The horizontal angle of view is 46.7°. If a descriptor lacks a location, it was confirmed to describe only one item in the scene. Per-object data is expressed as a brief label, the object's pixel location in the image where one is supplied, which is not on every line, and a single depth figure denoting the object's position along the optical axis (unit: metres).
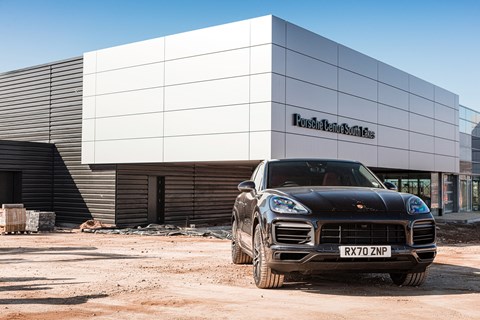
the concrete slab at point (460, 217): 30.45
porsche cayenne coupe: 6.26
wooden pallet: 18.61
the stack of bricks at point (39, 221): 19.55
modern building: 18.27
